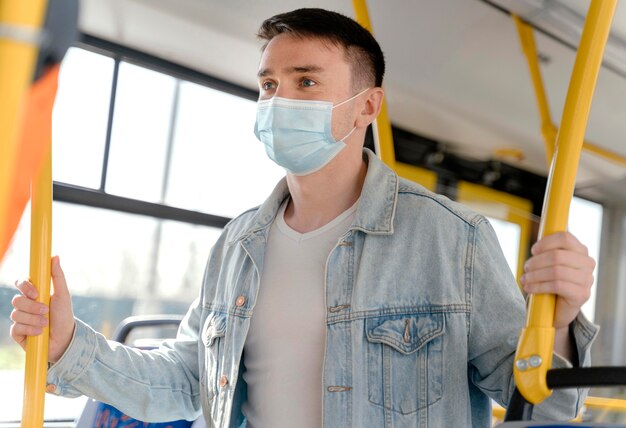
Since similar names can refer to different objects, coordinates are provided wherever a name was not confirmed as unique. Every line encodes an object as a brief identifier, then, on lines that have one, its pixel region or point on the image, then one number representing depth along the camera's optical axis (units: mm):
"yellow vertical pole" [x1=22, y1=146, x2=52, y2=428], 1155
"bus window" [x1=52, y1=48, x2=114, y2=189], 3408
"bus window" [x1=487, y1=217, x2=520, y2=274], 5871
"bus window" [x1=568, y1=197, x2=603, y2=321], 6129
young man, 1440
